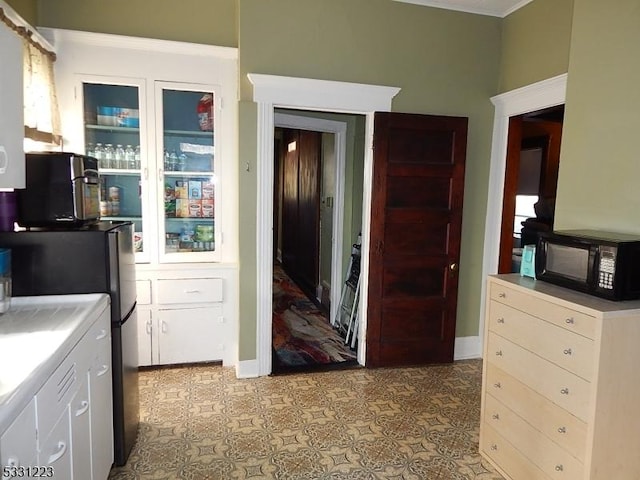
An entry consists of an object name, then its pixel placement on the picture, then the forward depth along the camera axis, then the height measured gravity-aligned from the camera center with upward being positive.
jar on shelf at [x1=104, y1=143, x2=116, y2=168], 3.27 +0.25
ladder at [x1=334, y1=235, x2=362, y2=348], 4.13 -1.07
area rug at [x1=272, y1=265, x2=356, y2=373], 3.73 -1.43
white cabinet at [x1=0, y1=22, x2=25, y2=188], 1.42 +0.26
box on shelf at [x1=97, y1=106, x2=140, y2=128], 3.25 +0.56
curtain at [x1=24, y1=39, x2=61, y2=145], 2.55 +0.57
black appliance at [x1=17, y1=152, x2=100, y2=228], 2.04 -0.02
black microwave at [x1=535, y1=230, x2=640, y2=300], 1.72 -0.26
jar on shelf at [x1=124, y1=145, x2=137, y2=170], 3.32 +0.25
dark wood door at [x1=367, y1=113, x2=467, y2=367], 3.36 -0.32
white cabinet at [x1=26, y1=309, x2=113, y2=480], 1.32 -0.82
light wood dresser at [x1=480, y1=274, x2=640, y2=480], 1.68 -0.79
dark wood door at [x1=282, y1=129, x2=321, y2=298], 5.72 -0.20
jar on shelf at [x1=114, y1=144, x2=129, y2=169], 3.29 +0.24
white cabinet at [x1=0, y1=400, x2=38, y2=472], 1.07 -0.67
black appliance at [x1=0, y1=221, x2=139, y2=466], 1.93 -0.38
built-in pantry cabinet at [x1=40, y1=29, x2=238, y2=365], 3.12 +0.21
